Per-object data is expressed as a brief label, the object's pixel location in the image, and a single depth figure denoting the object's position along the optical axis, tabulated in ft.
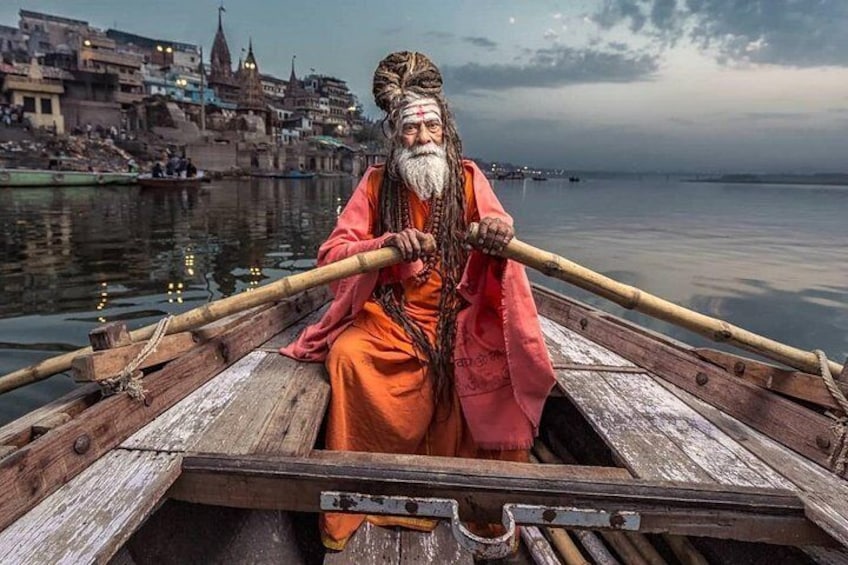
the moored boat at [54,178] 101.09
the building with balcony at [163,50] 277.64
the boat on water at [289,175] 202.49
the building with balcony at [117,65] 187.11
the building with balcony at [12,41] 263.49
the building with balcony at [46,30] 260.21
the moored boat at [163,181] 110.22
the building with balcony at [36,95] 151.23
